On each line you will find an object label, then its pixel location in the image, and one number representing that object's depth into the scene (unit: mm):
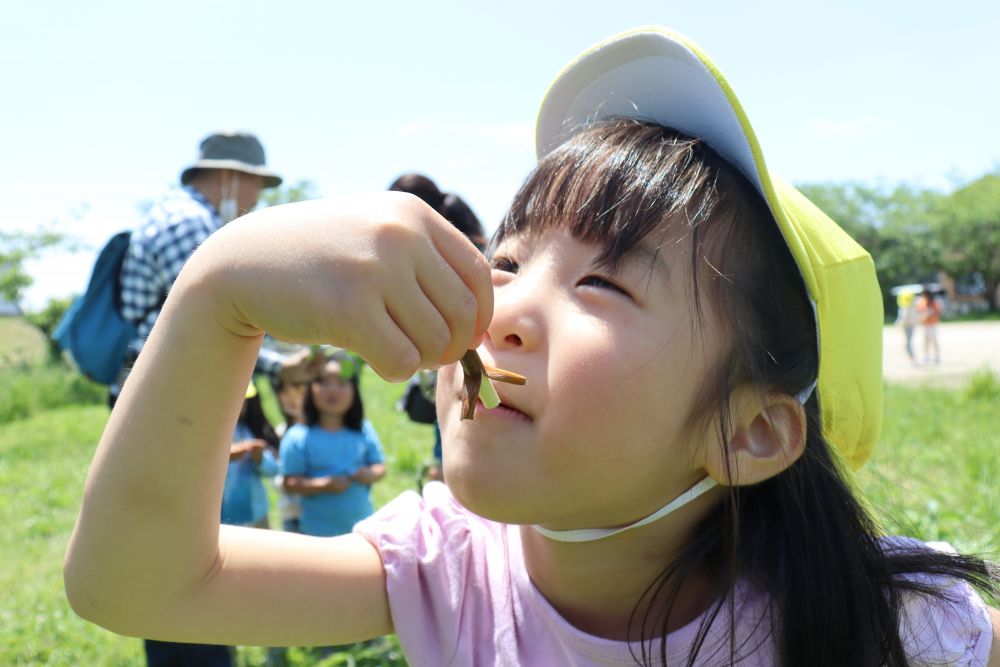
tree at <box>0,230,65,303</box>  23484
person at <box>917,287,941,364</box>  15305
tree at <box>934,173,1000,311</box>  35000
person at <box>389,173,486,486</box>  3984
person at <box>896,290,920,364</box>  15836
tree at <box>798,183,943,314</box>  36719
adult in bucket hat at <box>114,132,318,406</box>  2893
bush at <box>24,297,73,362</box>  22241
